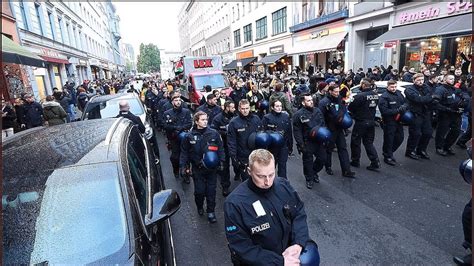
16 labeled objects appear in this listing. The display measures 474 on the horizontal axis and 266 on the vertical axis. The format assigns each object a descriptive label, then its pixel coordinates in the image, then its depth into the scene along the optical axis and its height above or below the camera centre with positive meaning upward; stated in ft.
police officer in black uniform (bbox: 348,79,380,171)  19.77 -3.73
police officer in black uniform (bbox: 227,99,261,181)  16.47 -3.46
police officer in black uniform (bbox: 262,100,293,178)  17.20 -3.53
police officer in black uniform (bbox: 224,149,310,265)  7.05 -3.71
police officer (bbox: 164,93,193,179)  21.02 -3.35
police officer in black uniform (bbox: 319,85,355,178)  19.08 -3.67
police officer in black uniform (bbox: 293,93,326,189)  18.07 -4.32
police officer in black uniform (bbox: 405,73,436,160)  20.83 -3.96
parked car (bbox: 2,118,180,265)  6.24 -2.97
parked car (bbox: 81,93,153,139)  24.07 -2.62
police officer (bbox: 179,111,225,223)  14.96 -4.14
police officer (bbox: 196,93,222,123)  22.58 -2.85
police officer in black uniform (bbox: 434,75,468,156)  21.09 -4.04
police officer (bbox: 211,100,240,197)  19.08 -3.28
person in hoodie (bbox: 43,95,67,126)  26.37 -2.86
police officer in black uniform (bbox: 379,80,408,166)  20.01 -3.89
